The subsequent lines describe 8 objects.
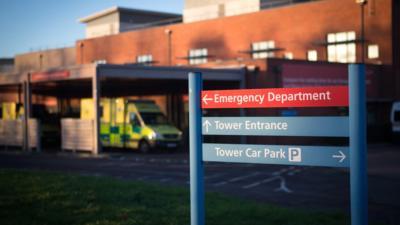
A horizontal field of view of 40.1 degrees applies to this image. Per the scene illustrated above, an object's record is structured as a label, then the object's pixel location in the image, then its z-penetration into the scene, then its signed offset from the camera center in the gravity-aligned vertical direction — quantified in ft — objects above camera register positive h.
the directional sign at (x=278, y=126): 17.72 -0.46
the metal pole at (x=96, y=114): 84.72 +0.20
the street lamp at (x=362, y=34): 128.34 +18.52
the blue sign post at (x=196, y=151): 20.61 -1.40
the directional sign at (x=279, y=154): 17.83 -1.44
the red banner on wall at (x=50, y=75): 92.53 +7.10
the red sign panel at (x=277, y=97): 17.73 +0.54
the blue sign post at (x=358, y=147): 16.90 -1.09
